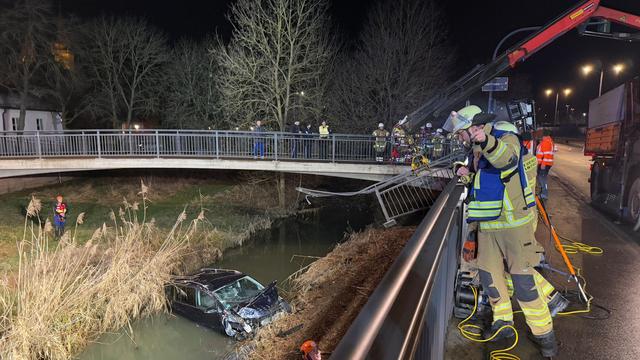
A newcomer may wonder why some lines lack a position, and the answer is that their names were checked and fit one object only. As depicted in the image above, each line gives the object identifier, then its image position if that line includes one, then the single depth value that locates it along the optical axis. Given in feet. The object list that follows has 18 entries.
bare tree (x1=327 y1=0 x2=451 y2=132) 64.59
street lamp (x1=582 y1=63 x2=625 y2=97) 79.71
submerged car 27.68
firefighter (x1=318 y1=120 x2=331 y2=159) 48.97
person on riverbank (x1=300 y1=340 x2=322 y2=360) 11.39
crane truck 27.20
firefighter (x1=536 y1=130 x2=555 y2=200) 31.30
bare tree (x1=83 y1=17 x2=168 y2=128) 92.63
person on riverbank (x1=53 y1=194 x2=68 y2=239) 43.09
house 81.92
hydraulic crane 34.37
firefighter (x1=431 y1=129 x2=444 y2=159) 43.27
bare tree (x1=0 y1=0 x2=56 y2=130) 72.23
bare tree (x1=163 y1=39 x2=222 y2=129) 90.68
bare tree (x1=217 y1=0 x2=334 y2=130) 60.08
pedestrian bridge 49.03
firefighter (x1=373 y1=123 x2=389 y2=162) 45.55
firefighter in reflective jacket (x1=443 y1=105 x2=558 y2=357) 10.12
